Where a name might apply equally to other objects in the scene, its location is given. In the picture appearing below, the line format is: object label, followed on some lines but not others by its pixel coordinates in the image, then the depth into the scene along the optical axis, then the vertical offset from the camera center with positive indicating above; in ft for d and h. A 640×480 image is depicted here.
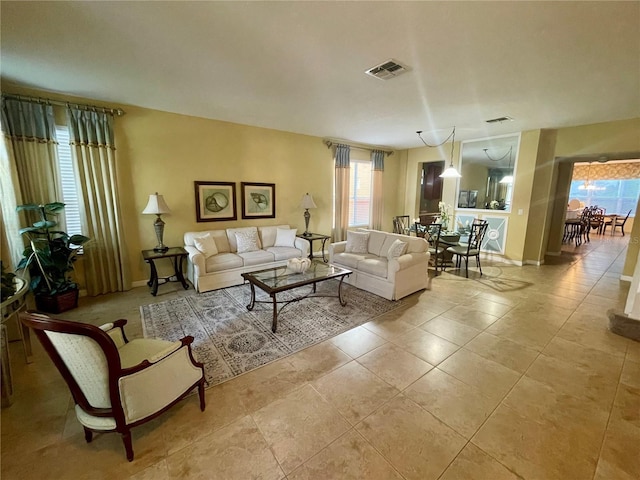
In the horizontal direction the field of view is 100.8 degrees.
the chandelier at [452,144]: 15.79 +4.30
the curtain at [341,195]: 20.64 +0.16
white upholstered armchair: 4.28 -3.35
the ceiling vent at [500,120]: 14.52 +4.31
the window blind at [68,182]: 11.62 +0.58
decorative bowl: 11.47 -2.94
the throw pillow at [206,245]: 13.67 -2.51
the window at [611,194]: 33.33 +0.56
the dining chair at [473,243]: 16.02 -2.79
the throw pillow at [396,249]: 12.41 -2.42
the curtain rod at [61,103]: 10.36 +3.88
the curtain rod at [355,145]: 19.88 +4.20
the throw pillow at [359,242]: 14.98 -2.52
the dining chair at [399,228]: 19.75 -2.28
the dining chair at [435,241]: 16.35 -2.79
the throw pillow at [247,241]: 15.33 -2.57
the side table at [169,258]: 12.72 -3.42
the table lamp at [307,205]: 18.25 -0.56
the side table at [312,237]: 17.36 -2.79
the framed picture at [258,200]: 16.85 -0.23
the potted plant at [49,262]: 10.01 -2.55
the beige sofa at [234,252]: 13.19 -3.13
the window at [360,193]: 22.52 +0.34
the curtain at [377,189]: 23.14 +0.71
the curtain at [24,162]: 9.68 +1.32
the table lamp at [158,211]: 12.92 -0.72
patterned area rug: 8.13 -4.76
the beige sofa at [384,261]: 12.25 -3.16
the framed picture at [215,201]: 15.30 -0.28
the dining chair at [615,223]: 31.63 -2.87
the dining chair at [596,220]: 28.90 -2.36
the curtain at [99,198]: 11.73 -0.11
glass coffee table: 9.74 -3.28
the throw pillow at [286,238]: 16.84 -2.60
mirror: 18.89 +1.96
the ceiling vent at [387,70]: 8.63 +4.28
